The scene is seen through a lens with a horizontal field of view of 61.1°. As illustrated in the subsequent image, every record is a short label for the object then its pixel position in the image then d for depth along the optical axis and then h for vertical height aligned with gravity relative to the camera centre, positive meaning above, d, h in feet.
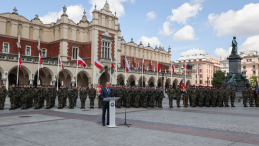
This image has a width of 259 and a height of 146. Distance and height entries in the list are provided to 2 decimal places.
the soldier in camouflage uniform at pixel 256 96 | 61.27 -4.31
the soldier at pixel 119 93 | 53.04 -3.01
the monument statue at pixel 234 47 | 97.66 +14.95
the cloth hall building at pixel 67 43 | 116.78 +22.57
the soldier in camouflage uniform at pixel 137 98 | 54.65 -4.21
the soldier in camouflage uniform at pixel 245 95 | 60.95 -3.92
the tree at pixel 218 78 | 248.30 +3.34
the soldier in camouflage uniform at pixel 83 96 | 52.26 -3.56
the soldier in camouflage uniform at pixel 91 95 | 52.90 -3.35
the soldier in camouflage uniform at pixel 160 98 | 56.18 -4.34
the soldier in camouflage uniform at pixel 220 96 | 60.31 -4.16
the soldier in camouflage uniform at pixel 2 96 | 49.07 -3.29
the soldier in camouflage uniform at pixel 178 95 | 57.31 -3.65
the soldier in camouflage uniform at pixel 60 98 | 51.46 -3.96
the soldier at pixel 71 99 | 51.83 -4.33
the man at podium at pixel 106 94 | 30.71 -1.84
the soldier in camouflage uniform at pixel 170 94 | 56.65 -3.35
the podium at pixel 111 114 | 28.27 -4.25
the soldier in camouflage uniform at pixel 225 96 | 60.58 -4.18
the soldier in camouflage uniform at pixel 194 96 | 58.77 -4.04
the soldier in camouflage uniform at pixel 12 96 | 49.75 -3.35
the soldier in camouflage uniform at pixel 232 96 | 61.52 -4.26
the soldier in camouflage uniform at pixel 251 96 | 61.41 -4.40
